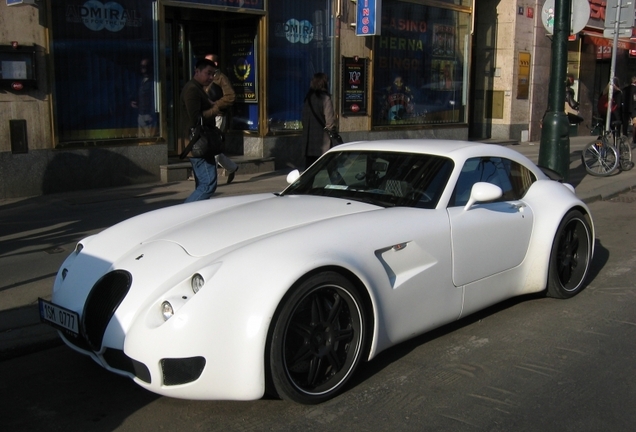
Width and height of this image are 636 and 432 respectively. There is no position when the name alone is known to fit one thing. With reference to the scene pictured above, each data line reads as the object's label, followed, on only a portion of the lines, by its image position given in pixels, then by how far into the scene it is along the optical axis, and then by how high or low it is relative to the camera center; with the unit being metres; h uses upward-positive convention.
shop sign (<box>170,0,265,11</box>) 12.08 +1.43
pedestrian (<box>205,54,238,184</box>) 8.49 -0.12
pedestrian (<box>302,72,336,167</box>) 10.25 -0.40
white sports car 3.65 -1.03
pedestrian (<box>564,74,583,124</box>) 17.66 -0.06
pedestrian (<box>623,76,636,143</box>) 15.83 -0.25
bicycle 13.50 -1.14
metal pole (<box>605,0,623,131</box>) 12.91 +0.15
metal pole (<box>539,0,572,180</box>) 10.53 -0.39
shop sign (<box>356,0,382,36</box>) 14.21 +1.41
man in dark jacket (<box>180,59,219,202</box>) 7.67 -0.25
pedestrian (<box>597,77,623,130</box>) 14.38 -0.23
